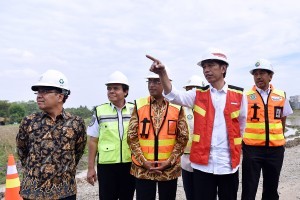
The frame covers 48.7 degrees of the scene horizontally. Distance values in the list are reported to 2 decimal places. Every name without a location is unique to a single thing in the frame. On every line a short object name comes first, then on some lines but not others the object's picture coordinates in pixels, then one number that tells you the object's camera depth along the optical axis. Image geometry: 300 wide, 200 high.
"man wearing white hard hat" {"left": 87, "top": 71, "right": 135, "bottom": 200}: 3.86
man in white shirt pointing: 3.13
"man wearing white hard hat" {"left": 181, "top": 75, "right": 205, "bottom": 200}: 4.22
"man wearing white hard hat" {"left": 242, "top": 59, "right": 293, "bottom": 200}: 4.28
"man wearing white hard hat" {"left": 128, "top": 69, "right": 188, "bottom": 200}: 3.39
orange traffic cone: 4.86
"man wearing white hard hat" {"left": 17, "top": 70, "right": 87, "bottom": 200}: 2.88
